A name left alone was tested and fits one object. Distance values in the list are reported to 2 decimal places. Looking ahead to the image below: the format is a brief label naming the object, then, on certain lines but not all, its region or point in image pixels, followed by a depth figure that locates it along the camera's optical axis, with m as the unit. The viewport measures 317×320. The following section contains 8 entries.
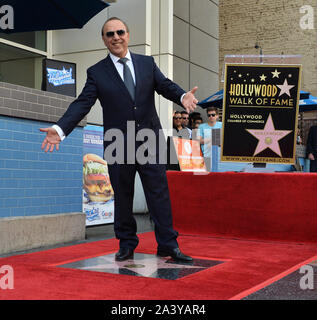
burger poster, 5.86
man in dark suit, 3.60
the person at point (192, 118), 9.12
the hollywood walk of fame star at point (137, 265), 3.30
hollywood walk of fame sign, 5.00
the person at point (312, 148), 10.90
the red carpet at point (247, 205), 4.71
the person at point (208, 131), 7.47
